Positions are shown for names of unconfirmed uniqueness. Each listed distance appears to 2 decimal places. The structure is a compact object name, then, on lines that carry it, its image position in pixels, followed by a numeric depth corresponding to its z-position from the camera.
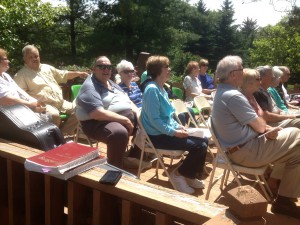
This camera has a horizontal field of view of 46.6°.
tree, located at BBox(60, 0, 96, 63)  22.03
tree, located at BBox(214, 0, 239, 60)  35.56
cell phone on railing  1.60
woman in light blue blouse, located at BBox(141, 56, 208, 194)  3.42
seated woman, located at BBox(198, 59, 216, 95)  7.09
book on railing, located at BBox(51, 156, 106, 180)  1.68
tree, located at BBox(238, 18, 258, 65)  36.50
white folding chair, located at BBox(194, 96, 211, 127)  4.78
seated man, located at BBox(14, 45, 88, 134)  4.59
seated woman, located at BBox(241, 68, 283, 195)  3.41
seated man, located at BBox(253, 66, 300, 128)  3.99
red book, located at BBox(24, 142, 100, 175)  1.67
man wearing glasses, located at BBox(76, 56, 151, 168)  3.50
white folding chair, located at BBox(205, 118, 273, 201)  2.97
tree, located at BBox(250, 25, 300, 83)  20.14
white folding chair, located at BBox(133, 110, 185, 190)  3.44
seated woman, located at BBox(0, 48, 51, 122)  3.18
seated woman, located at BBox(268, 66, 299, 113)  5.06
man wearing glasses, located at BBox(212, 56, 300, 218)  2.94
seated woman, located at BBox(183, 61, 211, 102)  6.27
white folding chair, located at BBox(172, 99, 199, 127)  4.43
